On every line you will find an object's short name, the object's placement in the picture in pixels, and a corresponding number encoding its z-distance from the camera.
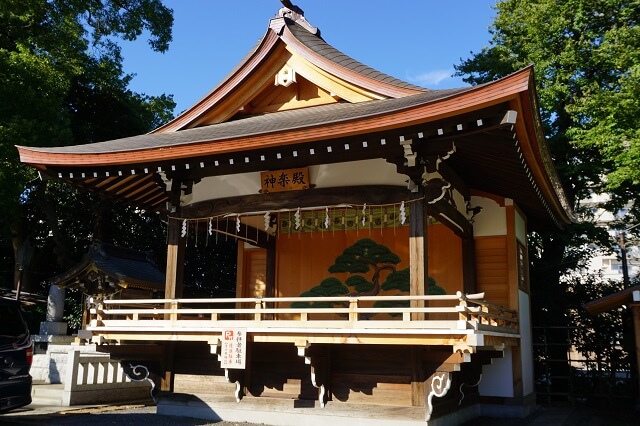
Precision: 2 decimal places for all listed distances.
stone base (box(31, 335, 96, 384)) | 14.87
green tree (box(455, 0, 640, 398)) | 15.70
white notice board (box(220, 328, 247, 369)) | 8.91
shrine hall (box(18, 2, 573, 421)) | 8.33
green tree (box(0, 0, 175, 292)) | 17.87
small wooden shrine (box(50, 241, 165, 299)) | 15.14
